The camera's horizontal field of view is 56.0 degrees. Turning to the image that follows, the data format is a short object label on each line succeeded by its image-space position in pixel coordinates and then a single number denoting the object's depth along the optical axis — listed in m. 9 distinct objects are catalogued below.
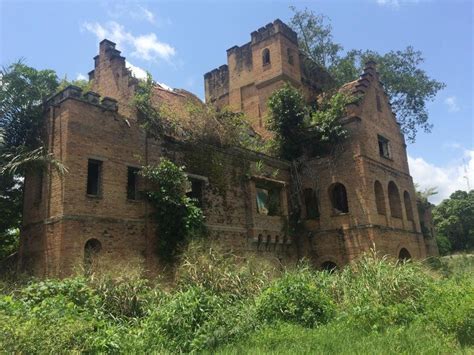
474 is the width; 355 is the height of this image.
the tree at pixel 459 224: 38.38
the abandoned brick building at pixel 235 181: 13.53
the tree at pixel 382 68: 28.72
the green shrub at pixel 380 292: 9.51
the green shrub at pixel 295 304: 9.80
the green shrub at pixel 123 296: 10.36
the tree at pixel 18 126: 14.11
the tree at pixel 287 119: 21.14
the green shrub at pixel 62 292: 9.54
